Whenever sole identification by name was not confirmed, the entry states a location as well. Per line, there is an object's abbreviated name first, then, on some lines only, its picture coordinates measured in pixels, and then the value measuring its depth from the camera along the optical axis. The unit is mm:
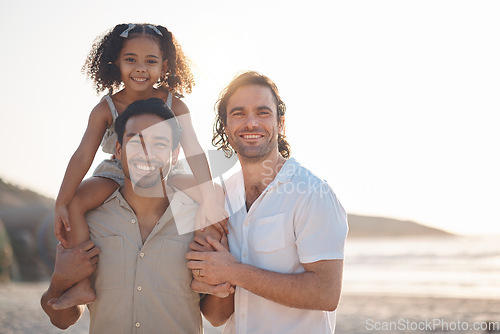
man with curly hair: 2707
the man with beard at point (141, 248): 2787
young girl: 2918
